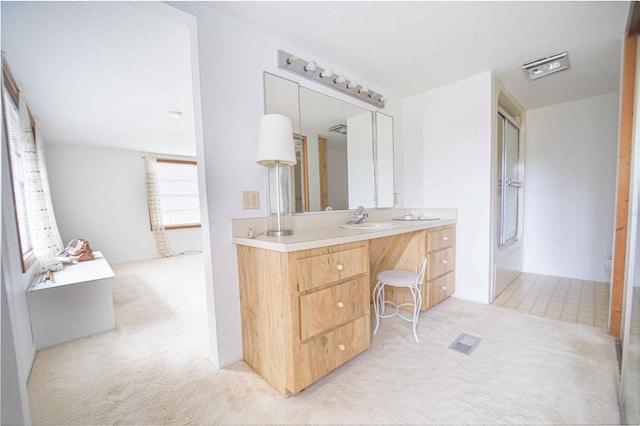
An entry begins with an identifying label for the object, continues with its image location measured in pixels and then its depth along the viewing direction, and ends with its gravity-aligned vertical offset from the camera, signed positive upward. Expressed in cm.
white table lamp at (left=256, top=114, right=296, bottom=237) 147 +23
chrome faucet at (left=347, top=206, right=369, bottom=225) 215 -17
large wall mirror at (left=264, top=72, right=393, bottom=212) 188 +44
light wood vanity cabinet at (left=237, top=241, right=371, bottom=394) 125 -60
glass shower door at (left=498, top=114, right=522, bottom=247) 279 +12
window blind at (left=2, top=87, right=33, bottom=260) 199 +38
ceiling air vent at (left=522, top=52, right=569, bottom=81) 210 +109
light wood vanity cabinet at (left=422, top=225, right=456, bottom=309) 218 -65
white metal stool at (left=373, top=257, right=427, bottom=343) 181 -62
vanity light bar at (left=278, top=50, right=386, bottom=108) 180 +97
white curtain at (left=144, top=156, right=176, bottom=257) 505 -9
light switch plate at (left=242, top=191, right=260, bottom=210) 162 +1
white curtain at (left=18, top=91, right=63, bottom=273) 232 +4
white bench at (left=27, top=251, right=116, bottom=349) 188 -78
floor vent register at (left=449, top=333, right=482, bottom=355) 170 -104
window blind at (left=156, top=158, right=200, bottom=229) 536 +24
